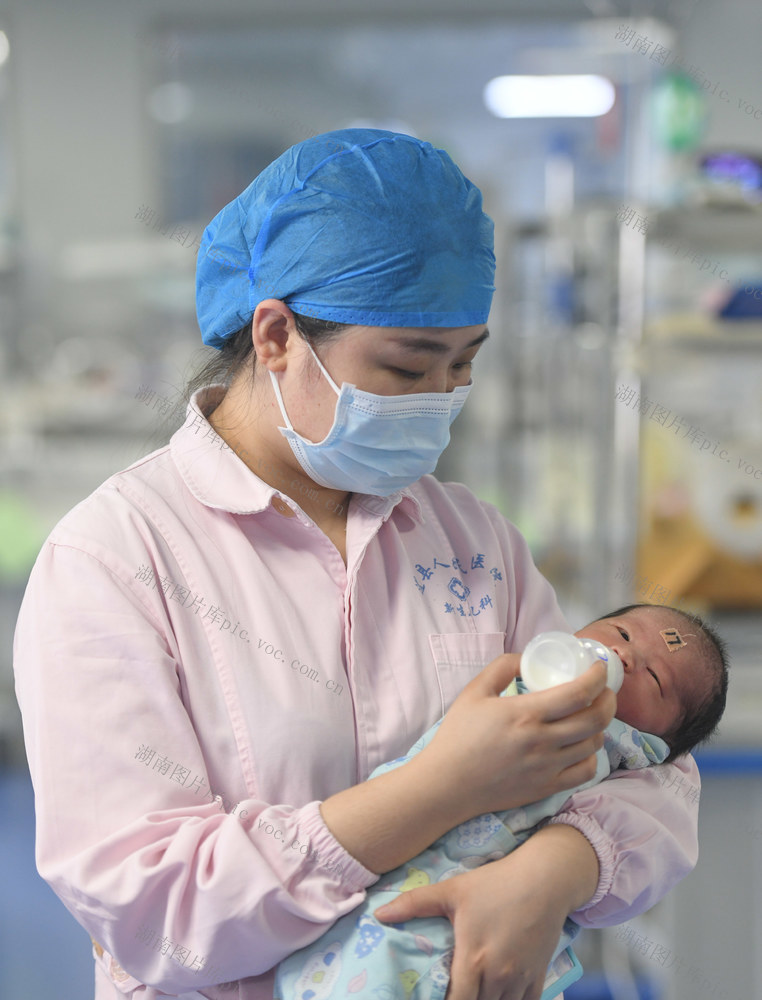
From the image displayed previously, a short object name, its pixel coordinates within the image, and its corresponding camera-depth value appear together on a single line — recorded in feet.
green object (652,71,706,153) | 10.99
